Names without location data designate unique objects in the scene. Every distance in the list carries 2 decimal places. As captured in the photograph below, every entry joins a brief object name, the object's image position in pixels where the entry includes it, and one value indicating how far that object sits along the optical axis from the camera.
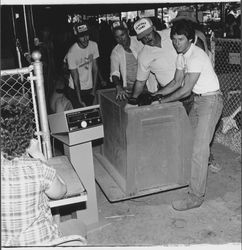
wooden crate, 4.04
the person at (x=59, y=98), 5.06
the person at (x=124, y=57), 5.26
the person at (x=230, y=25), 12.98
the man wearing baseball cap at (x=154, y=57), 4.51
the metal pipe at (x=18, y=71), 2.88
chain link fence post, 2.94
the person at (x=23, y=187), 2.18
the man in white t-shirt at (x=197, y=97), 3.88
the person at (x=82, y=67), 5.92
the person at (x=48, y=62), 6.36
